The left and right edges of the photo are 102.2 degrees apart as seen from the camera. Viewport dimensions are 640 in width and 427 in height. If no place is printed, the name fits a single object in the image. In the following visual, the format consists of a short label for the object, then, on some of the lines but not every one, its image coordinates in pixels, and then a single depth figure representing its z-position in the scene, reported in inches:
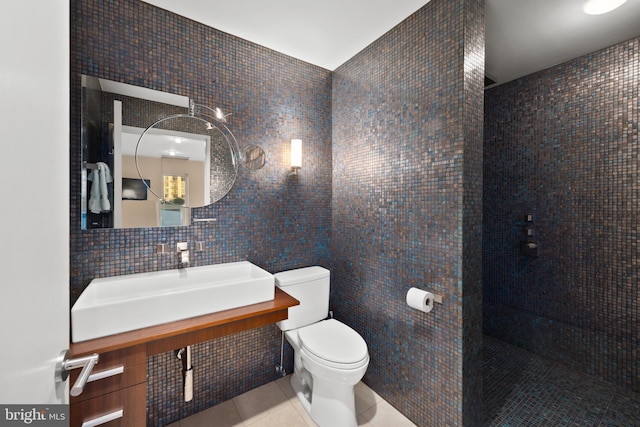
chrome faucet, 65.3
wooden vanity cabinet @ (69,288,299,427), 42.4
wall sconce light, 80.7
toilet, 59.2
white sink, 45.8
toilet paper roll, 59.3
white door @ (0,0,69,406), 15.4
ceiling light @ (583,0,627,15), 59.6
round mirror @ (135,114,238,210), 64.4
